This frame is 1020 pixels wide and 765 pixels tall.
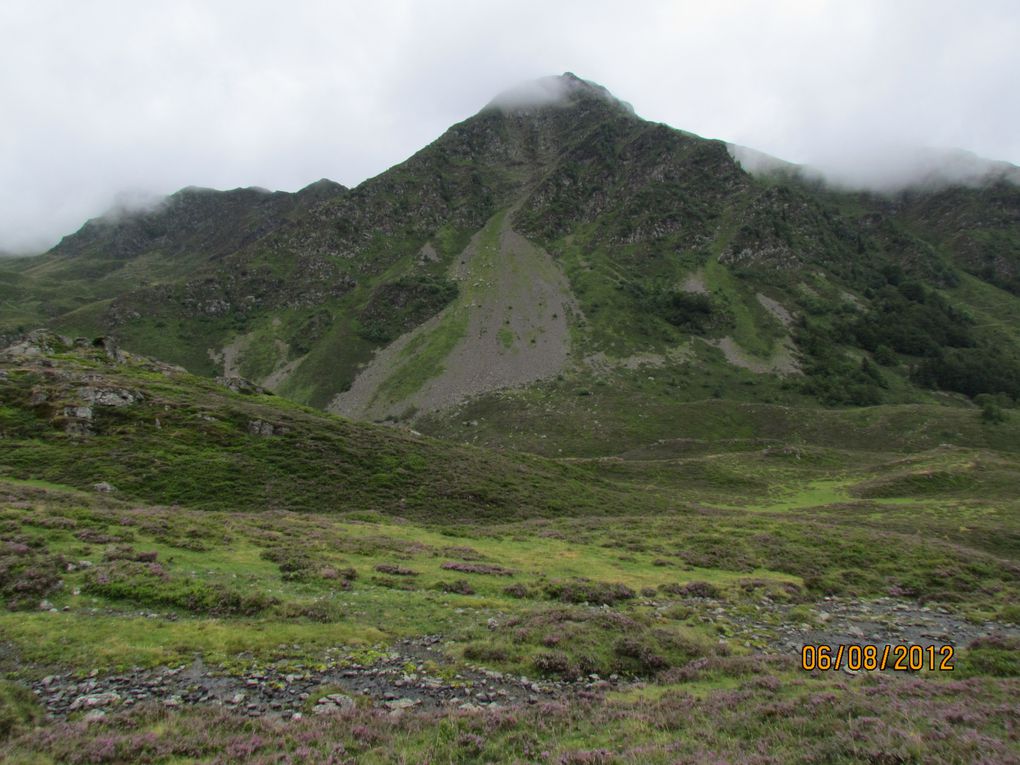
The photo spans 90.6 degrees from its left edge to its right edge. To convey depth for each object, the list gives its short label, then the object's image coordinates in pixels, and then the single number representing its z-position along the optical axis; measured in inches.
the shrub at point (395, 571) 902.4
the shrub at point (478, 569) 973.8
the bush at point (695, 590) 931.3
